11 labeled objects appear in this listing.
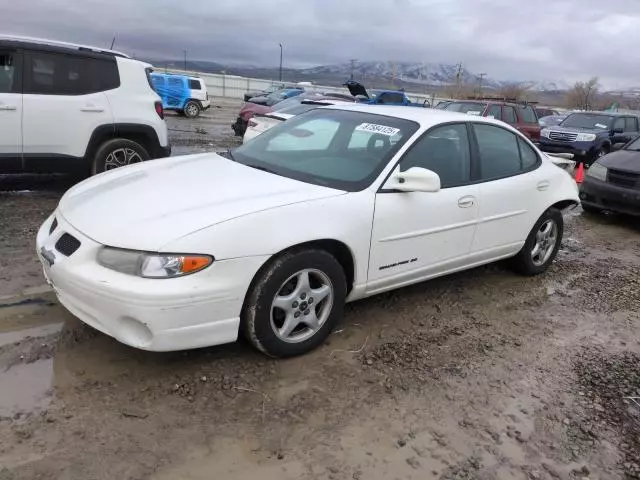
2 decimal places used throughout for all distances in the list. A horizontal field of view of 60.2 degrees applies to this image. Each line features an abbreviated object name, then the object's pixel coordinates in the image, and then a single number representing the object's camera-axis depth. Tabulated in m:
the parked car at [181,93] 23.46
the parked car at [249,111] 14.23
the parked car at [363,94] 17.20
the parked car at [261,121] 9.60
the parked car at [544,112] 33.52
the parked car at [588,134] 15.37
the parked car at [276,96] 19.05
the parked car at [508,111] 14.68
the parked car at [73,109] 6.23
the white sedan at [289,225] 2.90
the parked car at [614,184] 7.83
